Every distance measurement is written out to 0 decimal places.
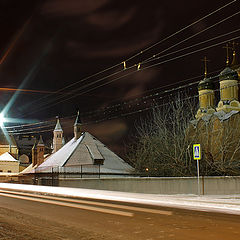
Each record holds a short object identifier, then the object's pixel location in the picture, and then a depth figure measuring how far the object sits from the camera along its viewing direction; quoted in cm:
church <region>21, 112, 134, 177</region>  5767
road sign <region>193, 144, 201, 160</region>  2020
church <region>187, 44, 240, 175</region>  2873
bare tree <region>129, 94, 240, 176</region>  2892
